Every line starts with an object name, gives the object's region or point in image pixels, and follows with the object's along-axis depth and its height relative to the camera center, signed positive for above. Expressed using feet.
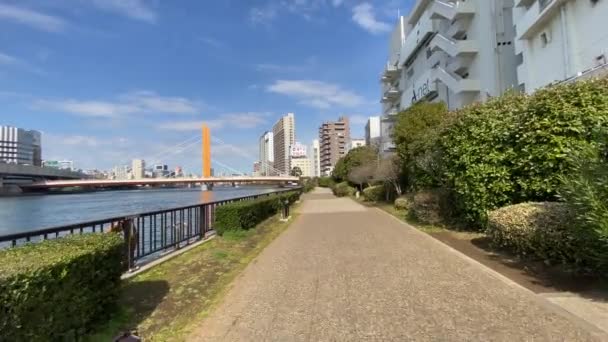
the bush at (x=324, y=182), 289.94 -0.67
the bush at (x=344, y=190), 143.70 -3.19
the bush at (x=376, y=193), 93.92 -2.98
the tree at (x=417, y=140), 47.16 +5.79
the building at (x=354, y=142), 376.48 +36.17
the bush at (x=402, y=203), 59.27 -3.44
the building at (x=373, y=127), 298.45 +39.44
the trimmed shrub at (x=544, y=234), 17.35 -2.71
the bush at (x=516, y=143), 23.22 +2.22
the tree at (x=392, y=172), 77.66 +1.50
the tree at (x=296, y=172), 346.21 +9.03
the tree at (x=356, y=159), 142.51 +8.18
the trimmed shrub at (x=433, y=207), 39.34 -2.72
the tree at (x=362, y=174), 111.14 +2.11
